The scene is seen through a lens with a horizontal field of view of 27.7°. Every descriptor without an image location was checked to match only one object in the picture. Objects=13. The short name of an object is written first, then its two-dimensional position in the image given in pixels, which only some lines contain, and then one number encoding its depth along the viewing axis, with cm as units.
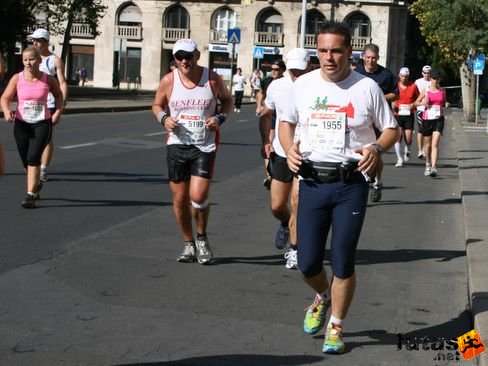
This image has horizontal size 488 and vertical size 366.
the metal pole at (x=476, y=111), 4018
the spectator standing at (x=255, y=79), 4894
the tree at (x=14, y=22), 4312
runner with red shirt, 1728
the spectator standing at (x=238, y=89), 4275
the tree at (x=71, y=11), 4916
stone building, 7444
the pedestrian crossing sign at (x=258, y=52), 5670
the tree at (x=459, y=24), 3722
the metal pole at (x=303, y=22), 5429
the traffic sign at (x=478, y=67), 3681
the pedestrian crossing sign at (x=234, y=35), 4747
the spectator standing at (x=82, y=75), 7725
